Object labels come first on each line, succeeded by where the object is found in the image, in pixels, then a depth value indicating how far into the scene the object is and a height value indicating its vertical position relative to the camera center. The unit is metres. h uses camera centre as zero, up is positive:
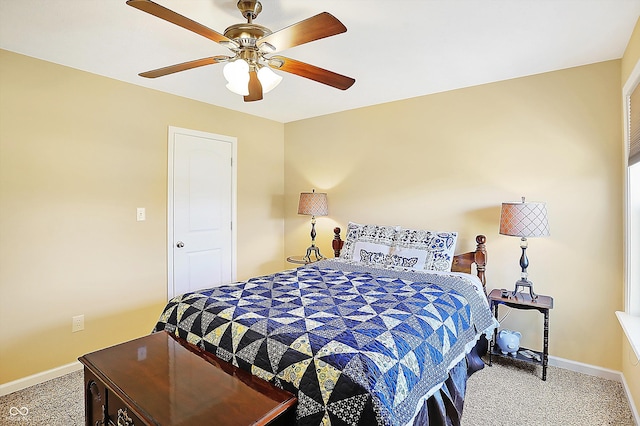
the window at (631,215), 2.09 -0.02
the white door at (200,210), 3.37 +0.02
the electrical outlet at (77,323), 2.71 -0.89
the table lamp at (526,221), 2.51 -0.07
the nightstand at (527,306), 2.51 -0.71
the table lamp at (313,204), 3.85 +0.09
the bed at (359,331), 1.29 -0.58
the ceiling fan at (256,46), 1.46 +0.83
